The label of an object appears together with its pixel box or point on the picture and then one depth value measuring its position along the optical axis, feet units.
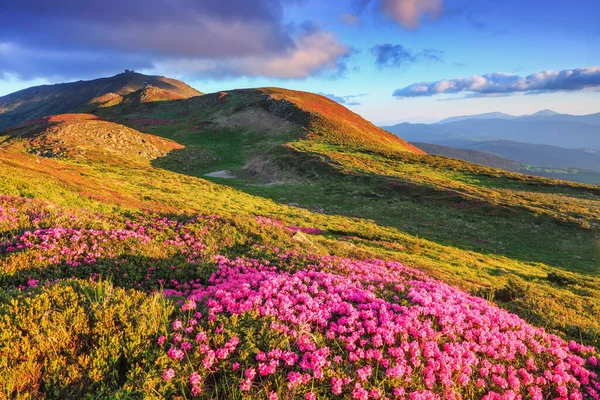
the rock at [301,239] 48.15
